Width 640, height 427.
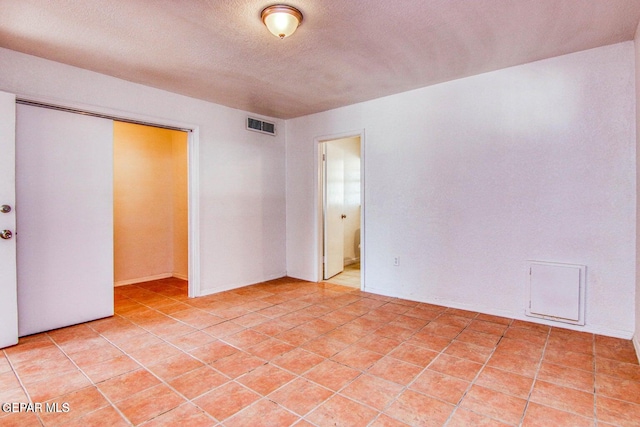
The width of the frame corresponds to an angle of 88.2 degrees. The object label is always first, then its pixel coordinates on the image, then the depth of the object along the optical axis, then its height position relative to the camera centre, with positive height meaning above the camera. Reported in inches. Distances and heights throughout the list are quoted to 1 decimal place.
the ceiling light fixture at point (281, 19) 82.4 +48.0
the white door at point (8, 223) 99.2 -5.2
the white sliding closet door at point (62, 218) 110.9 -4.3
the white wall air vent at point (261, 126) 178.7 +44.6
